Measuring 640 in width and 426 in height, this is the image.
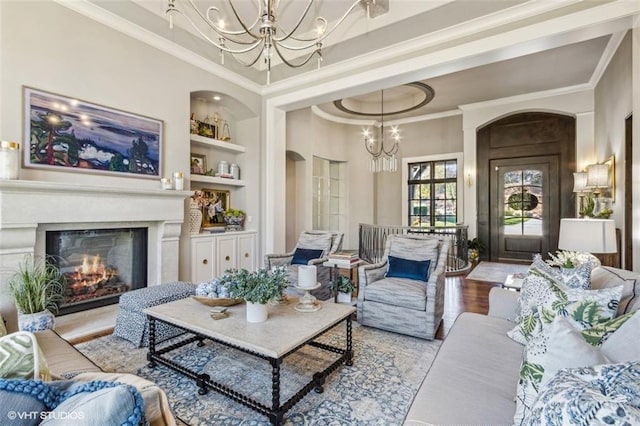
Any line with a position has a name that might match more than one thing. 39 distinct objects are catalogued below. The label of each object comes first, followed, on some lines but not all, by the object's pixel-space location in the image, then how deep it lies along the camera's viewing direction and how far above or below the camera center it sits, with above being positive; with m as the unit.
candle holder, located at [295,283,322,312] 2.40 -0.71
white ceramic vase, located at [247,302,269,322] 2.14 -0.68
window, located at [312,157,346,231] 8.07 +0.51
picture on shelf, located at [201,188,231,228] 5.16 +0.12
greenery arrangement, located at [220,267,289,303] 2.08 -0.48
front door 6.96 +0.18
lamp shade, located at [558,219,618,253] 2.41 -0.17
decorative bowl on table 2.42 -0.68
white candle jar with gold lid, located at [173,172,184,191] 4.17 +0.42
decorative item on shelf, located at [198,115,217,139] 4.97 +1.37
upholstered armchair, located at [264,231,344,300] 4.07 -0.59
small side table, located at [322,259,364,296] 3.68 -0.62
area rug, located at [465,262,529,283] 5.62 -1.13
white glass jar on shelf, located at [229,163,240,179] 5.39 +0.74
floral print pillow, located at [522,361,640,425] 0.64 -0.40
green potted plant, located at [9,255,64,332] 2.68 -0.74
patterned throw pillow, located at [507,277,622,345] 1.43 -0.44
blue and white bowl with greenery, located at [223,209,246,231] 5.20 -0.10
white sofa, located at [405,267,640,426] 1.21 -0.76
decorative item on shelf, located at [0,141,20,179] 2.74 +0.47
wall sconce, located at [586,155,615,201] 4.39 +0.55
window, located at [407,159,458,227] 8.14 +0.56
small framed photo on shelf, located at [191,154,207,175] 4.91 +0.78
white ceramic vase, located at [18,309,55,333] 2.61 -0.92
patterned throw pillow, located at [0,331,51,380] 0.82 -0.40
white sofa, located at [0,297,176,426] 0.91 -0.74
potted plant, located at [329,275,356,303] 3.91 -0.94
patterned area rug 1.90 -1.21
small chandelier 7.61 +1.82
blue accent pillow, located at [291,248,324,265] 4.30 -0.58
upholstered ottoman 2.81 -0.92
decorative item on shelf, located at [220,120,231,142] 5.54 +1.46
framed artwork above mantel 3.07 +0.83
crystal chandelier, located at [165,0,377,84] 2.25 +1.39
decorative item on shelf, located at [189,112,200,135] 4.77 +1.33
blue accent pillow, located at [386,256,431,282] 3.36 -0.60
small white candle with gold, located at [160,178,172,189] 4.03 +0.38
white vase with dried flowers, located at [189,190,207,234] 4.55 -0.06
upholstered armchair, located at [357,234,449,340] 3.01 -0.74
